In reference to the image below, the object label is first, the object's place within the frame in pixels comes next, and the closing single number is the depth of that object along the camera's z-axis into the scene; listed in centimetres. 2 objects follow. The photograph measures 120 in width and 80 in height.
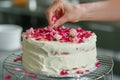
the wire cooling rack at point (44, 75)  70
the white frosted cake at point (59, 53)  71
